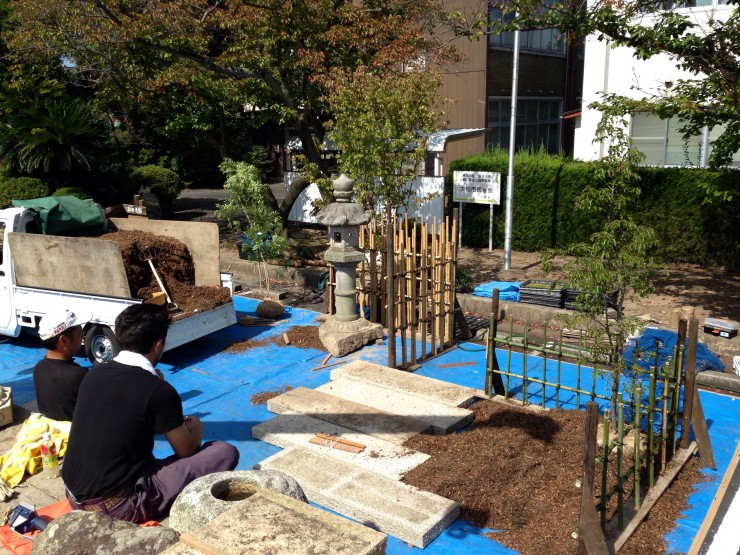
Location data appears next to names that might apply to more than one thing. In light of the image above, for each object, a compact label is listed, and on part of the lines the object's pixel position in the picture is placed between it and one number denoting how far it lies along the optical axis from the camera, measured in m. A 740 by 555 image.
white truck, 9.15
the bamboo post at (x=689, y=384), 6.46
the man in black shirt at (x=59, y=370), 5.76
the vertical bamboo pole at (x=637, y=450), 5.50
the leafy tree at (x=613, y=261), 6.29
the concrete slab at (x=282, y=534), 3.42
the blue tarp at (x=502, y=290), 11.86
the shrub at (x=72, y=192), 17.70
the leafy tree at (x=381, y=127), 11.48
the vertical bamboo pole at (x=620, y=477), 5.22
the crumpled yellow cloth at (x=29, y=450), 5.84
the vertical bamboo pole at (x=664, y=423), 6.16
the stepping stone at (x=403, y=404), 7.28
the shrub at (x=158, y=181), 21.17
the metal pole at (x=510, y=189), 13.15
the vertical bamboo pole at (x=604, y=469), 5.03
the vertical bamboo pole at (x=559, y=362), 7.26
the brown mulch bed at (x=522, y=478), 5.44
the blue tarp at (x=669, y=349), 8.62
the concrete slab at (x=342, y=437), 6.49
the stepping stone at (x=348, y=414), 7.13
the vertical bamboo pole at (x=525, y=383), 7.28
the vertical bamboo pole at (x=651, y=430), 5.83
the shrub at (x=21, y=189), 17.95
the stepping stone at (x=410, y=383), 7.80
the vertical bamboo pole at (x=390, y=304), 8.42
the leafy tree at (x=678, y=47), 9.93
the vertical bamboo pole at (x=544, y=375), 7.27
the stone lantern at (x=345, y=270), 9.93
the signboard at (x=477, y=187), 15.27
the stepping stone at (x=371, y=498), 5.46
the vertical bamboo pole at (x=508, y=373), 7.54
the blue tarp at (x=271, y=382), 5.78
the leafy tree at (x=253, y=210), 12.78
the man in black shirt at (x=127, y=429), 4.21
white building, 15.71
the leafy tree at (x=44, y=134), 18.25
